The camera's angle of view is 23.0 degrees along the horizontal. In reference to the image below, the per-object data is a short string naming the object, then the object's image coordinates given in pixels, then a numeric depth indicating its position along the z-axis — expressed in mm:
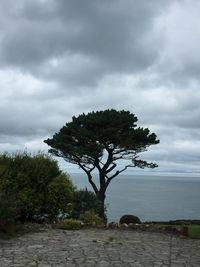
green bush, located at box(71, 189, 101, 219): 16547
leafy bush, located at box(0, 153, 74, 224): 14922
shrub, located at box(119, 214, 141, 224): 21172
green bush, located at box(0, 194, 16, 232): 12047
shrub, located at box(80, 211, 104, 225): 14495
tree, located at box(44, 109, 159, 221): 28750
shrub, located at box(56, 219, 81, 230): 13321
